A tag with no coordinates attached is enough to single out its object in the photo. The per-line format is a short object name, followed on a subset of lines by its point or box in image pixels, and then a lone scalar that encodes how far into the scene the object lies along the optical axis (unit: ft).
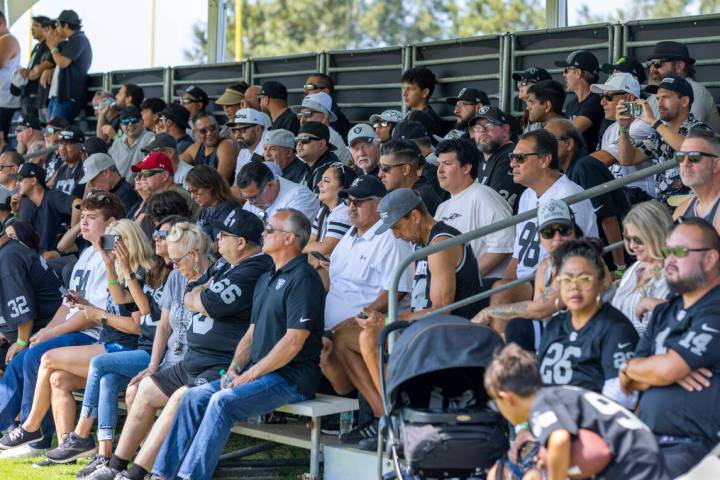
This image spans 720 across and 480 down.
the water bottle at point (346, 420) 50.55
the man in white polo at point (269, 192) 62.34
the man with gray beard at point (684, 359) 34.37
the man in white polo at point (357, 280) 50.06
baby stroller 36.47
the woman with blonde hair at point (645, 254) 39.83
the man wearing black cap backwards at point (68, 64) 97.86
